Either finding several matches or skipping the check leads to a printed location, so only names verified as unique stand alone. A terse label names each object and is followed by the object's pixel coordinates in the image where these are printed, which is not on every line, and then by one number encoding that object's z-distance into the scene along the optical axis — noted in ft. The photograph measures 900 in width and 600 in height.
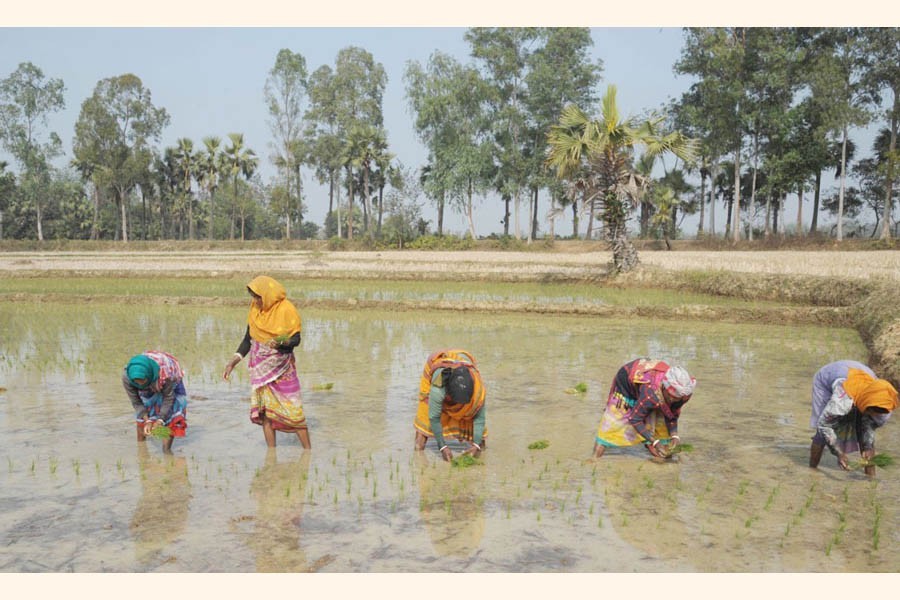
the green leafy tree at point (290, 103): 158.10
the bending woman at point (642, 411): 18.80
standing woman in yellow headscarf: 20.38
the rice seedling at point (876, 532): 14.11
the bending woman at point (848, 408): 17.56
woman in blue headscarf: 19.84
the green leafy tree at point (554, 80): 142.72
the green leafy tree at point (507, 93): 146.20
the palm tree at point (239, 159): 179.01
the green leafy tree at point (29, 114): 171.32
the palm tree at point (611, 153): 70.64
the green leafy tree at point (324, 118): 164.96
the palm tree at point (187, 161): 191.01
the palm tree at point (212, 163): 179.73
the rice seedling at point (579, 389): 27.73
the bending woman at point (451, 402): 19.04
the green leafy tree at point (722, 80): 120.98
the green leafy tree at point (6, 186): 178.44
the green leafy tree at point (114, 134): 175.22
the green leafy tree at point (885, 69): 108.47
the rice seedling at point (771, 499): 16.25
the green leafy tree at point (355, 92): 163.73
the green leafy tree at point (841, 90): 109.60
